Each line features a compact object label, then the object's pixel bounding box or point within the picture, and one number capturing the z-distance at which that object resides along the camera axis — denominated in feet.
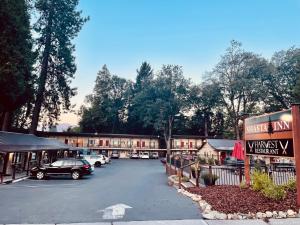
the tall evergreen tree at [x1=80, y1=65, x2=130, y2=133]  203.65
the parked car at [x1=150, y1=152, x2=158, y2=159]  176.10
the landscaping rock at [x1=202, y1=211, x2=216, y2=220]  20.94
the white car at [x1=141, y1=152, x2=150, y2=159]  169.19
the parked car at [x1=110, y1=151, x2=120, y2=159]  169.52
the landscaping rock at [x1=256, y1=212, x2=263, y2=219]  21.04
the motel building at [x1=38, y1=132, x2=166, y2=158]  167.90
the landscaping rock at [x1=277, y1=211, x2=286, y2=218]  21.05
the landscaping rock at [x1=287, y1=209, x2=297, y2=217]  21.15
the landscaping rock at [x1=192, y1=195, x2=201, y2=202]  28.00
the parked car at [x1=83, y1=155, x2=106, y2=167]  101.01
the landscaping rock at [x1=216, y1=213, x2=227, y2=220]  20.99
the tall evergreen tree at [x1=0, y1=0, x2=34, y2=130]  60.98
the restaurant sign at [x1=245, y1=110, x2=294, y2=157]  25.06
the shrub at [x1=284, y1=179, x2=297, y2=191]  27.99
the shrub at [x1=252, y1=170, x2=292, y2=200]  23.98
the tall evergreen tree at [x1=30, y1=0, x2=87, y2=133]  87.51
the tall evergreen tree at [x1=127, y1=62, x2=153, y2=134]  185.40
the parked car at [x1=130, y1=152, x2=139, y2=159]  169.27
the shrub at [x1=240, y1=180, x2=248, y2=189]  30.48
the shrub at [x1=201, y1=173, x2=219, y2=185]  36.72
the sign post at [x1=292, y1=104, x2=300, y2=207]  23.01
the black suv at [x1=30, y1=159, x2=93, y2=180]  57.30
